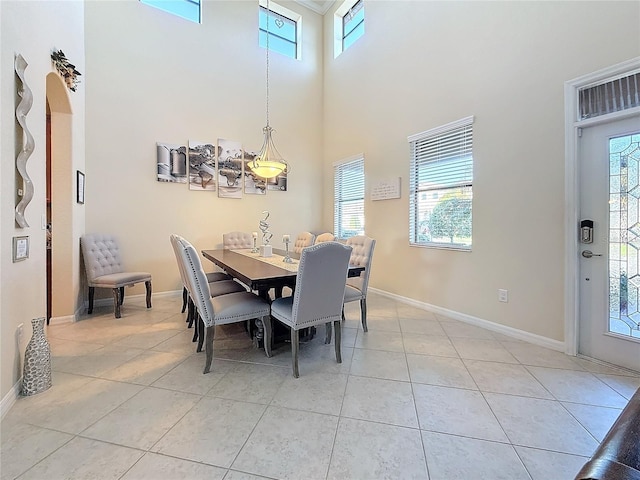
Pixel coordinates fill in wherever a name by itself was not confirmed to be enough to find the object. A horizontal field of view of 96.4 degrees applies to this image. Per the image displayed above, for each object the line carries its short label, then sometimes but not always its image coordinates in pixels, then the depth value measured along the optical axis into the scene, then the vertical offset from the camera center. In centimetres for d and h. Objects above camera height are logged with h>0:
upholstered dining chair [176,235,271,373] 215 -55
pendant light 345 +87
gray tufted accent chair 344 -40
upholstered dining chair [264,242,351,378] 205 -41
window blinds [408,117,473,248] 332 +66
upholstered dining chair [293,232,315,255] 423 -5
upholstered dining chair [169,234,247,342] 283 -56
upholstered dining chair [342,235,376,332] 299 -39
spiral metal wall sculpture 184 +63
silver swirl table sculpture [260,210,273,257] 345 -16
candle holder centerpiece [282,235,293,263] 301 -23
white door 220 -6
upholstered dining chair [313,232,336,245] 352 +0
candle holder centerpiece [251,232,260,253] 394 -16
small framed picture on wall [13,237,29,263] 181 -7
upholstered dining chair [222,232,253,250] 461 -3
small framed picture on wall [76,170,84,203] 338 +65
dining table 230 -29
